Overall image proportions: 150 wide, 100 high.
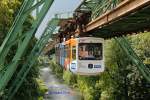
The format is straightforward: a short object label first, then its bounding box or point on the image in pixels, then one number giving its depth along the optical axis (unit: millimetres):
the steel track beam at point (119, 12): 8504
